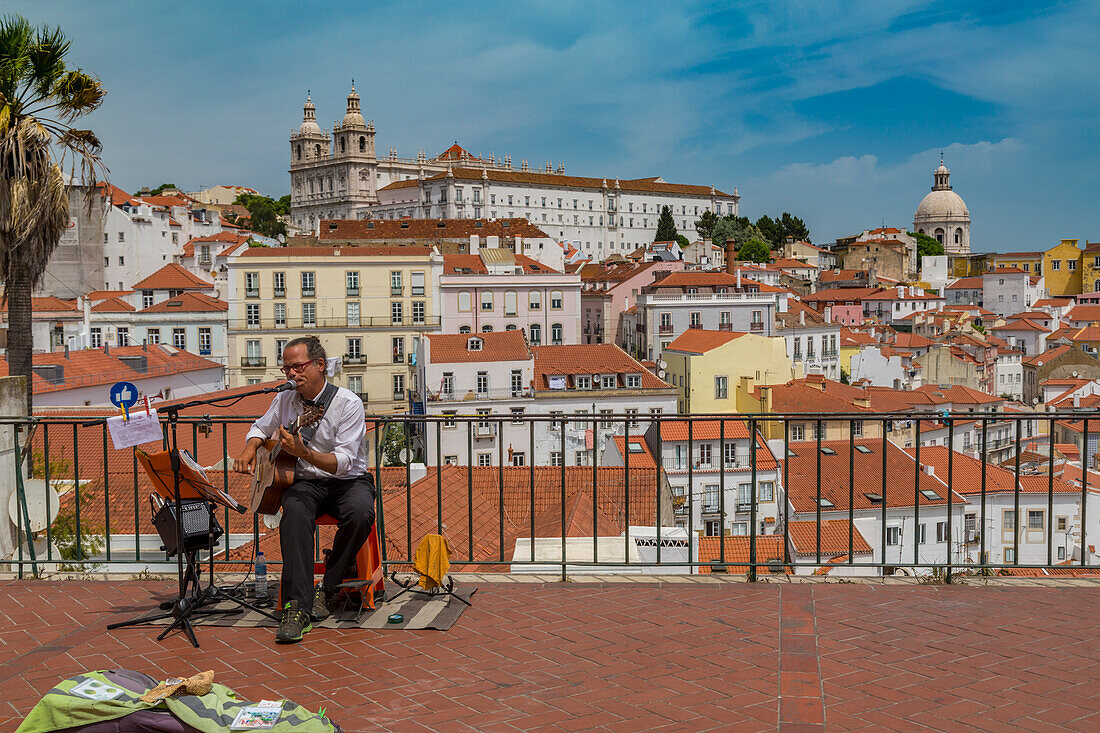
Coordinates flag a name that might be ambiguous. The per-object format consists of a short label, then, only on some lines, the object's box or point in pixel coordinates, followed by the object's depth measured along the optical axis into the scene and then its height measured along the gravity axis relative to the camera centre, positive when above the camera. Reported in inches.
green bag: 135.6 -55.6
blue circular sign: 185.3 -13.5
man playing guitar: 196.1 -33.5
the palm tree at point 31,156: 505.4 +92.5
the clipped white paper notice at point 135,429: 192.1 -21.0
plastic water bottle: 218.1 -58.5
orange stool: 208.2 -54.8
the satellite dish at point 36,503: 308.3 -58.9
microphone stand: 194.1 -58.7
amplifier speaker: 203.8 -43.1
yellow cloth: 219.6 -55.1
